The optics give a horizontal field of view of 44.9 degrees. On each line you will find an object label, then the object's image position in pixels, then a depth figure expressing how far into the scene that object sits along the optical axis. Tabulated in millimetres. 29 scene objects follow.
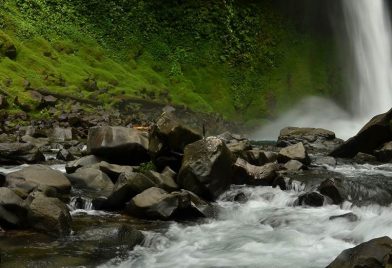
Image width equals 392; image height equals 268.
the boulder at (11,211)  14570
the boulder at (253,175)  22266
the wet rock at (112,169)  22031
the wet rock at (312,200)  19125
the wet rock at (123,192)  18328
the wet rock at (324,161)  28441
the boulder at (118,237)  13906
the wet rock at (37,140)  37625
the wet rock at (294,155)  26547
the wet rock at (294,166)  24984
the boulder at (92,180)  20906
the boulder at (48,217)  14375
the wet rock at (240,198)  20141
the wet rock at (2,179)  18658
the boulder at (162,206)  17000
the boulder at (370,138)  30750
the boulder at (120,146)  24641
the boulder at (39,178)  18578
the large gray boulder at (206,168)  20000
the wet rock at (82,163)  23656
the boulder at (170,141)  22641
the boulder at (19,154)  27281
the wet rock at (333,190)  19125
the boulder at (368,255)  9914
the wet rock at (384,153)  29750
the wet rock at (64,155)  30141
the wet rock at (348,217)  16364
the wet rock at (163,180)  19638
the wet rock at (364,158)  30031
